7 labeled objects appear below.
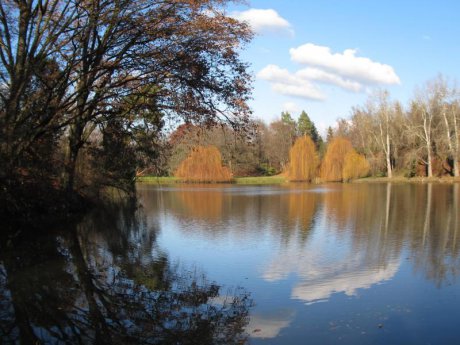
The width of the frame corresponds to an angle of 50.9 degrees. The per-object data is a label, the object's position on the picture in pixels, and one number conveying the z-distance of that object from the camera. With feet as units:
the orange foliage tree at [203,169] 173.58
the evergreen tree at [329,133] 303.89
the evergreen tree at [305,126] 295.28
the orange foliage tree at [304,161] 176.86
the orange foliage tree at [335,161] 174.60
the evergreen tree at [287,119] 290.76
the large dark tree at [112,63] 38.75
